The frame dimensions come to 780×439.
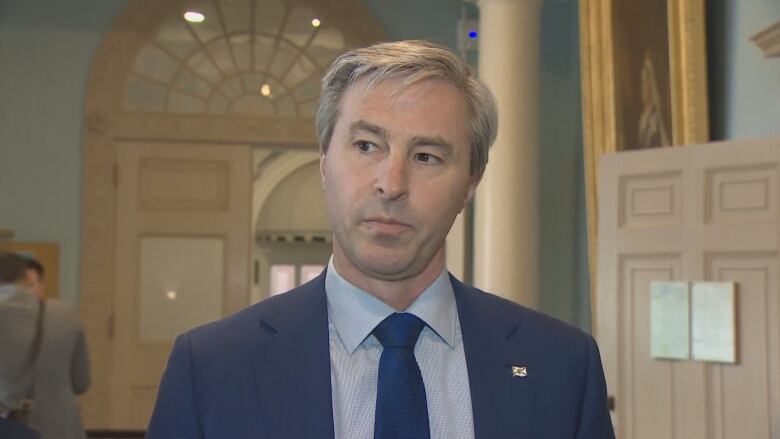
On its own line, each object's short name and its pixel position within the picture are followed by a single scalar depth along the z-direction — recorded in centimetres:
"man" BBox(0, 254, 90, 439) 640
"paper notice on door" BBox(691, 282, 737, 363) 569
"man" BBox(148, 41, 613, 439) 179
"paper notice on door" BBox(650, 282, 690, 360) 601
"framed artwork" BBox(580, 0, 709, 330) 636
